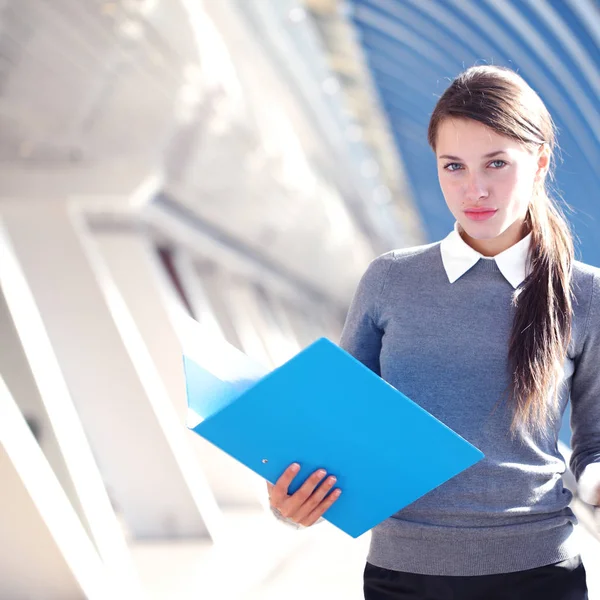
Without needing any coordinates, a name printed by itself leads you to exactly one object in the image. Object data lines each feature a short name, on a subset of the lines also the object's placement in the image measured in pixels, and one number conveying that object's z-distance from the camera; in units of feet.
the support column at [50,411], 15.90
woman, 6.70
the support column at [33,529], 13.01
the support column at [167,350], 32.91
